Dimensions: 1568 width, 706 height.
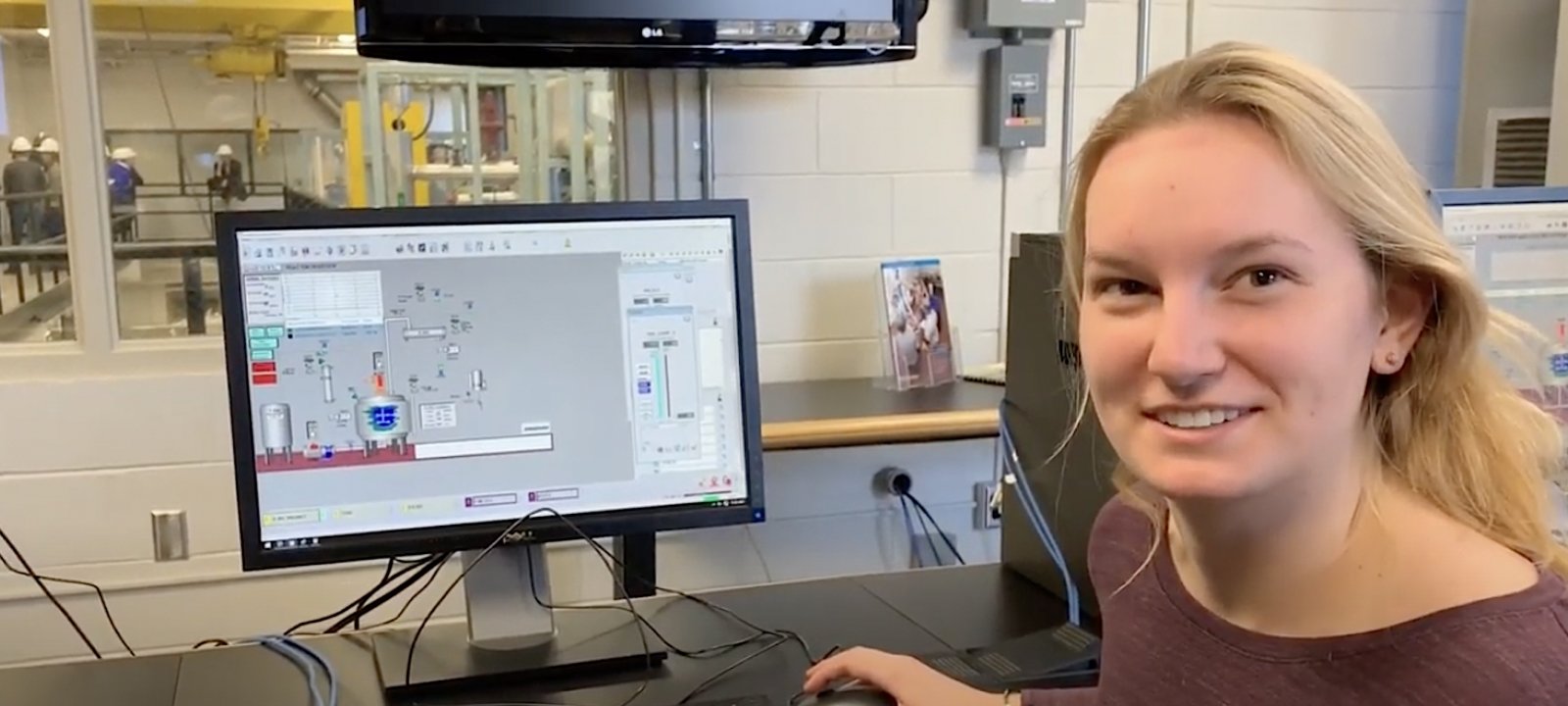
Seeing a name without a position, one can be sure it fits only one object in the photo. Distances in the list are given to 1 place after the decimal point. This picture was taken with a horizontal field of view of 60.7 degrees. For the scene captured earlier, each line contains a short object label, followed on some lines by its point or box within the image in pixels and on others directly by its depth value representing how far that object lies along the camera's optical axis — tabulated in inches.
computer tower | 56.8
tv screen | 72.7
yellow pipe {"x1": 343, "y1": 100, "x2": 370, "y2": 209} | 97.6
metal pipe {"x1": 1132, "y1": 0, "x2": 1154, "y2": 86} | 96.3
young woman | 31.9
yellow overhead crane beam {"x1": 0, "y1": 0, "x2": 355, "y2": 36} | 91.7
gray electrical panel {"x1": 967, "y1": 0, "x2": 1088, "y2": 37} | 90.5
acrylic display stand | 90.7
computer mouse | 45.6
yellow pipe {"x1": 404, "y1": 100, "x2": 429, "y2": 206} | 98.7
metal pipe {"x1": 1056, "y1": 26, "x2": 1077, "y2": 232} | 95.1
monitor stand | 51.8
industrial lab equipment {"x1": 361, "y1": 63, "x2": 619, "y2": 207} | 98.0
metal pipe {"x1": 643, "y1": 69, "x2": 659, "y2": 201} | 88.9
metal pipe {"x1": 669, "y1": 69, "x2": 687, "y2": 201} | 88.8
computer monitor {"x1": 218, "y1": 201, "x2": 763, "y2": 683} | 49.1
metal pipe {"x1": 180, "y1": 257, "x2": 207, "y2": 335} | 94.5
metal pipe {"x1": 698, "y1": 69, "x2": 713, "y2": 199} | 88.5
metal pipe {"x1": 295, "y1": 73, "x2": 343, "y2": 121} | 97.3
